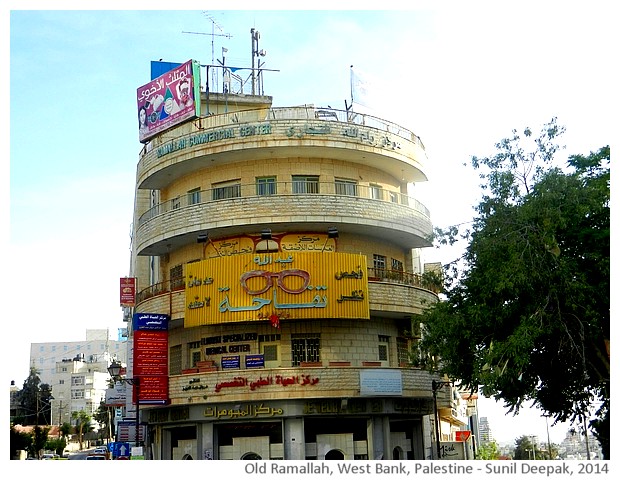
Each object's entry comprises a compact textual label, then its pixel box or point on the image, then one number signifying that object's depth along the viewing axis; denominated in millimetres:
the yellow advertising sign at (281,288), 27047
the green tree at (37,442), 54844
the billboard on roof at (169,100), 30203
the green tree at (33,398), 85438
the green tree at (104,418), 76512
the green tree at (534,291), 21188
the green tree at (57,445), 65250
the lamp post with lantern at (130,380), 26797
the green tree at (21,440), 46006
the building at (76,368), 104562
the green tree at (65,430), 75750
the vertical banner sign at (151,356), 28422
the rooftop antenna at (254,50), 39812
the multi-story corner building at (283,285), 27219
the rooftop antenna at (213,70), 37588
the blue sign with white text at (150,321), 29188
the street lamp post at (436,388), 29819
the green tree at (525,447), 73888
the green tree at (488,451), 51772
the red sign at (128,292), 36969
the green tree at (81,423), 87250
